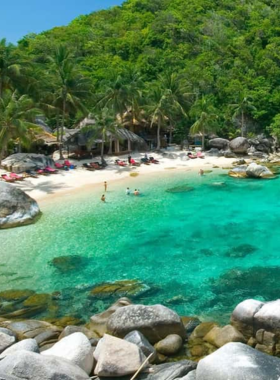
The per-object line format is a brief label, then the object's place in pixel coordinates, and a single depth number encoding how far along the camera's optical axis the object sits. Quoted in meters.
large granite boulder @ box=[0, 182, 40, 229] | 23.92
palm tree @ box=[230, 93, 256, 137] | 56.34
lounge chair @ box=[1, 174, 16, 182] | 32.91
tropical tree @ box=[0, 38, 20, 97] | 39.72
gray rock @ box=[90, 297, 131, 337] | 12.62
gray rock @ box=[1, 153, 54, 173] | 36.22
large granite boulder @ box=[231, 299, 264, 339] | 12.01
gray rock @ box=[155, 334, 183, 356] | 11.37
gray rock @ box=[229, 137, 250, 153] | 50.44
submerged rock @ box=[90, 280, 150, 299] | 15.45
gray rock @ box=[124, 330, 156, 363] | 10.80
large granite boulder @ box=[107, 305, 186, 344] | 11.99
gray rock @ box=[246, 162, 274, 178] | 38.06
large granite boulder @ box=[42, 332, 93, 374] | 9.99
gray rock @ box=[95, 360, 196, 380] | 9.52
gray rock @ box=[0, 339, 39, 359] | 10.30
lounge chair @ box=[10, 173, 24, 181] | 33.50
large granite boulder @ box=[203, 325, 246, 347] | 11.68
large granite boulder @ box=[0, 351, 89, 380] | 8.37
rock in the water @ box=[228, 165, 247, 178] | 38.81
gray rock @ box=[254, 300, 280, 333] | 11.49
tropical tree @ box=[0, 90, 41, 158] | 32.06
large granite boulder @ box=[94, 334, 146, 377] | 10.00
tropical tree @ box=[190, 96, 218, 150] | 49.88
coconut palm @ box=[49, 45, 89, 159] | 41.44
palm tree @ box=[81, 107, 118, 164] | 40.75
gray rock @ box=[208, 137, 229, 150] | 52.97
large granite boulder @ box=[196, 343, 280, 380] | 8.35
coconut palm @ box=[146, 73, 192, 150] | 48.75
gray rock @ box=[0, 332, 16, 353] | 11.13
